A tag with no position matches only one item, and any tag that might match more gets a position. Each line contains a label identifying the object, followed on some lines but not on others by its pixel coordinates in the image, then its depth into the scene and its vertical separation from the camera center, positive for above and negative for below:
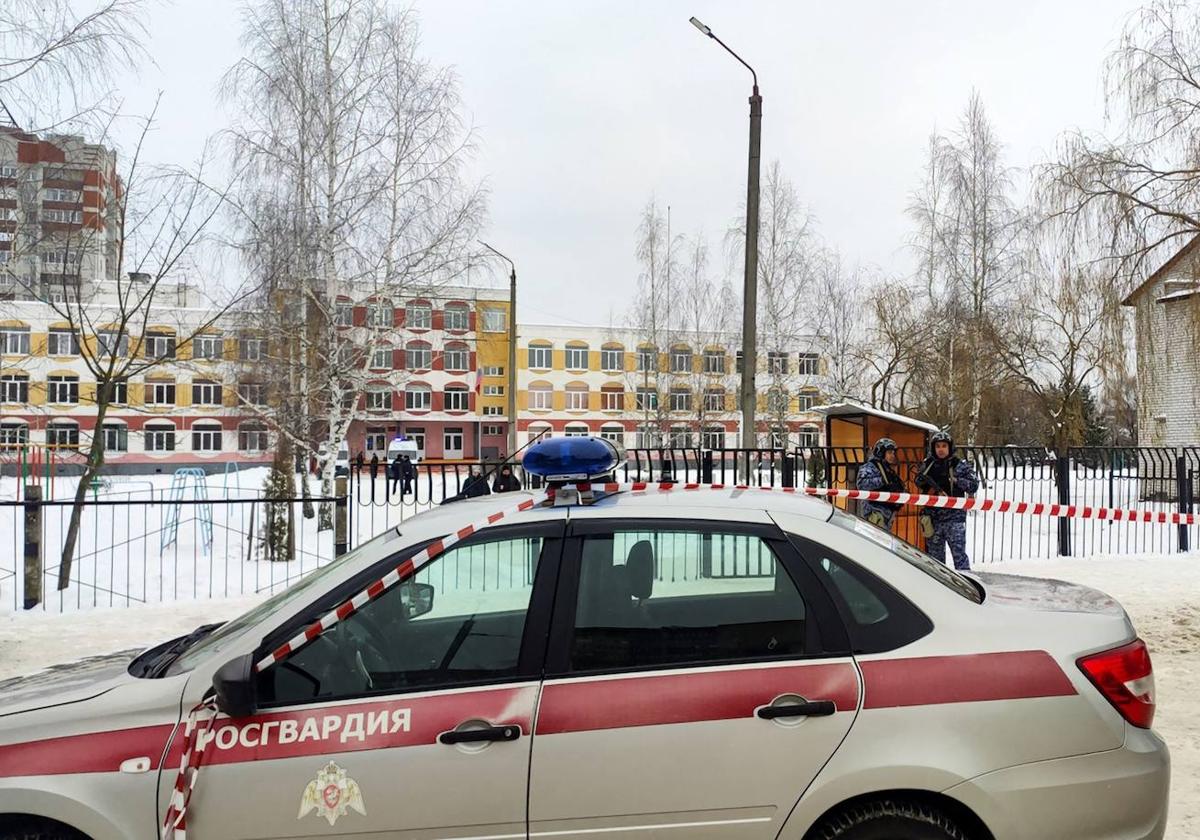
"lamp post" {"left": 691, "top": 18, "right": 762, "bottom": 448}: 10.81 +2.31
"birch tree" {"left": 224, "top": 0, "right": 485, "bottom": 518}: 17.67 +5.14
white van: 34.05 -0.03
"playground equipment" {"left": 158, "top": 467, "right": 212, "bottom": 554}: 14.45 -1.21
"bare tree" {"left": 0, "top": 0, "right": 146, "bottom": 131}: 8.24 +3.99
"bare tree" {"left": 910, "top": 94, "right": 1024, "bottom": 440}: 25.78 +5.93
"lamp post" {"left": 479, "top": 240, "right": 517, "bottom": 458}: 22.51 +2.47
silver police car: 2.59 -0.83
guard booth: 11.00 +0.05
